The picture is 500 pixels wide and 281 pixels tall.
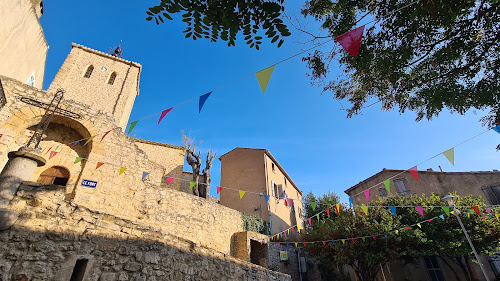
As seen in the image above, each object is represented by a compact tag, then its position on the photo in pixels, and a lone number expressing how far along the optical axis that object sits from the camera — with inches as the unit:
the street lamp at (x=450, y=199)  326.6
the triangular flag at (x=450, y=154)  217.5
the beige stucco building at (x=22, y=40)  304.7
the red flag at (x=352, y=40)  128.3
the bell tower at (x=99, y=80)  510.3
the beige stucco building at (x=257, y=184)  561.8
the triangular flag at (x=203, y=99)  179.0
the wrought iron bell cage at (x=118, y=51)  665.9
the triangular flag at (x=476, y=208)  361.7
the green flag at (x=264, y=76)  146.5
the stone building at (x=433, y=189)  513.7
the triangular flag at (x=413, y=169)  250.5
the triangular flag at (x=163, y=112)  207.6
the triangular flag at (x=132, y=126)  218.1
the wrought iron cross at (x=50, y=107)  259.8
